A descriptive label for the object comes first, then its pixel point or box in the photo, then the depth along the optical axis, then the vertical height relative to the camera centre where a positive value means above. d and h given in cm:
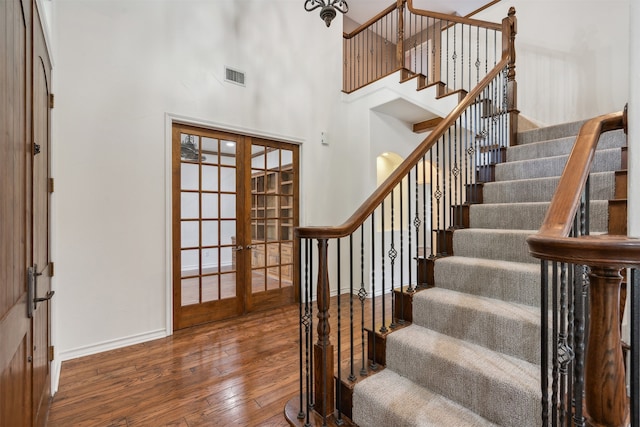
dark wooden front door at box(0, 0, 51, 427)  103 -3
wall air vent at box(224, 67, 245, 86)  347 +155
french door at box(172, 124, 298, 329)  327 -12
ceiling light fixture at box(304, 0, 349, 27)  282 +183
